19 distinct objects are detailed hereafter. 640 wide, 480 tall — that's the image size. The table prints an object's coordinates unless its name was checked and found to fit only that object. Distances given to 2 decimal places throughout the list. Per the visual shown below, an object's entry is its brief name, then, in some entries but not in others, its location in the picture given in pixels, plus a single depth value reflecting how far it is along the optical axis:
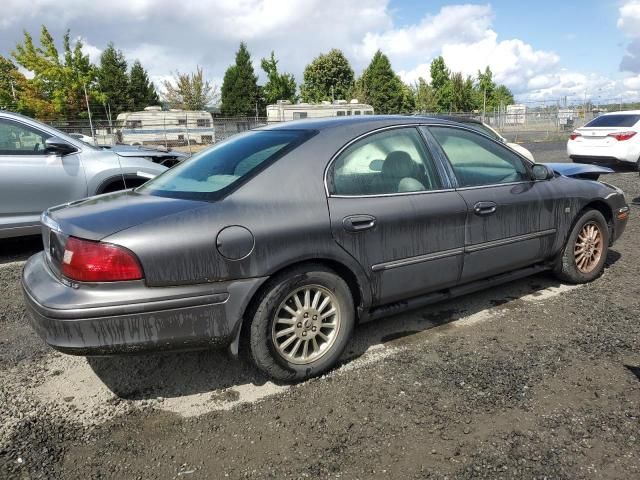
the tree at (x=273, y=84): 50.41
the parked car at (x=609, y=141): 11.70
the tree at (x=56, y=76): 34.38
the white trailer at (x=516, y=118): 31.89
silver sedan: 5.43
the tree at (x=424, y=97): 47.34
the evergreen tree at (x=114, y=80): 45.34
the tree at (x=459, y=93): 47.16
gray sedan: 2.41
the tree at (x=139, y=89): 46.88
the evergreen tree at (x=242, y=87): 49.62
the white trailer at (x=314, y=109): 29.72
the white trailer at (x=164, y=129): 22.64
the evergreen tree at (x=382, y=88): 47.91
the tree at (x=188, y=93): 48.28
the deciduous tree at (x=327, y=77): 59.19
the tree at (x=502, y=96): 58.06
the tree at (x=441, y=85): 47.66
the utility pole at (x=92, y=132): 19.10
